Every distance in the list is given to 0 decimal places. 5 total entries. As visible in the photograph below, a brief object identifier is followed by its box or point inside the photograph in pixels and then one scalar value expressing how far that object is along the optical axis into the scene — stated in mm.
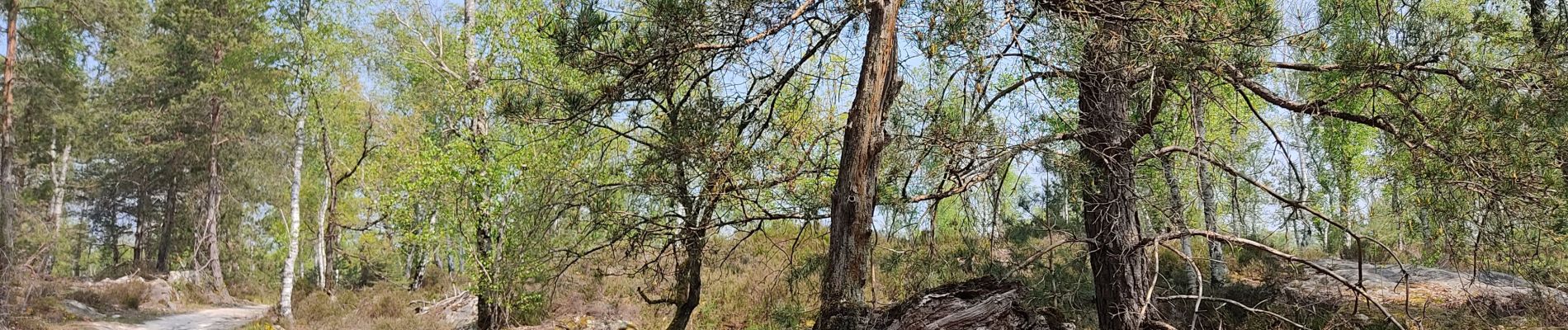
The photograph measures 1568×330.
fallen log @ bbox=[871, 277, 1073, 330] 4434
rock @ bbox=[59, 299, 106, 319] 15516
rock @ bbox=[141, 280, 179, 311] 18078
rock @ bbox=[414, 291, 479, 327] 13781
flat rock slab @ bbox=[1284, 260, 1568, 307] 8312
